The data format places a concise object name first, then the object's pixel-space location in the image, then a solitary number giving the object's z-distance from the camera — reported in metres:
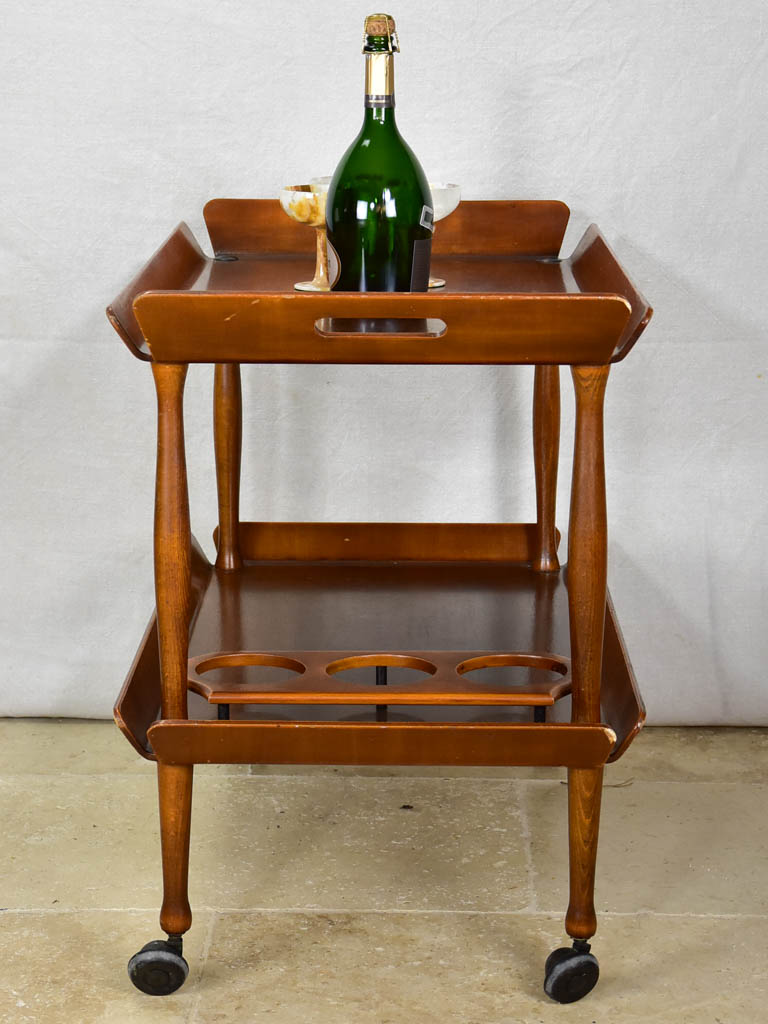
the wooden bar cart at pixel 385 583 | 1.39
